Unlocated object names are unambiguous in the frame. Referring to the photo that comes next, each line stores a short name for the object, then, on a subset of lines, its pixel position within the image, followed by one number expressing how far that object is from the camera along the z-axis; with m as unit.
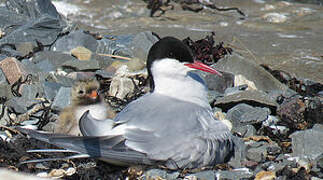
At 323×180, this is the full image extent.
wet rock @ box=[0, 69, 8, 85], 9.98
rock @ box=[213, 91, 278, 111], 8.92
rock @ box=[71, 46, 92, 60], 11.36
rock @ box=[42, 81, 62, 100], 9.50
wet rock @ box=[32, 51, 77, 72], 10.82
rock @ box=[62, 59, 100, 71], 10.63
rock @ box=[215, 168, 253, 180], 6.75
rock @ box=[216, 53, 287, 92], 10.18
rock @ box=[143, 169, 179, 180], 6.78
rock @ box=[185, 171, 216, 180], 6.77
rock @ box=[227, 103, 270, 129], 8.42
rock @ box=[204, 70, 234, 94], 9.93
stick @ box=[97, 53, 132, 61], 11.56
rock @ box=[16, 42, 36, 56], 11.62
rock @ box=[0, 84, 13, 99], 9.45
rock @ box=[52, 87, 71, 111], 9.02
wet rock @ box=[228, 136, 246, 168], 7.24
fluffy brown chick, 8.15
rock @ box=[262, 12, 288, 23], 16.45
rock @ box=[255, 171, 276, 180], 6.68
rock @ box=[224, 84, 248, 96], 9.48
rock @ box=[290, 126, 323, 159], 7.19
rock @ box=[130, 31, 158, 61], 11.57
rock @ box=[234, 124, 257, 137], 8.19
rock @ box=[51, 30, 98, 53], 12.04
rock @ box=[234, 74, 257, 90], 10.02
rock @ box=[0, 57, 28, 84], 10.11
